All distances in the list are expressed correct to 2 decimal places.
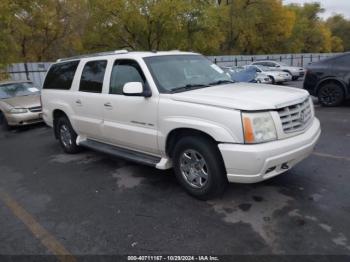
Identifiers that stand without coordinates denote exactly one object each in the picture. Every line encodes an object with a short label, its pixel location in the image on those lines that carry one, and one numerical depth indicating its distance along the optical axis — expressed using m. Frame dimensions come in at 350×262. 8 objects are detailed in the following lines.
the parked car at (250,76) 12.09
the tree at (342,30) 67.19
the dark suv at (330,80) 8.95
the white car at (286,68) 21.69
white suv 3.38
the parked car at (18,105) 9.45
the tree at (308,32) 46.26
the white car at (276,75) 18.78
